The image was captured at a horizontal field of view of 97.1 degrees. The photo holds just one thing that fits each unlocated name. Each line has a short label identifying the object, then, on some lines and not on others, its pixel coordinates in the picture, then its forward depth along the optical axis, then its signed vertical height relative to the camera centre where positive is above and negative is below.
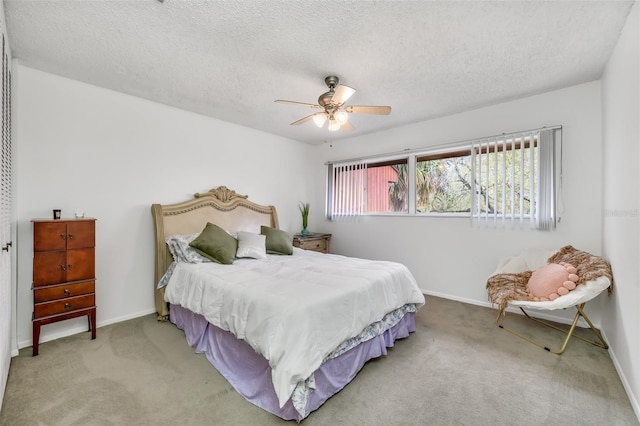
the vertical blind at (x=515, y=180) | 3.04 +0.41
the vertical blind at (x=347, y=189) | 4.72 +0.42
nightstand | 4.43 -0.46
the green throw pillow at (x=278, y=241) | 3.61 -0.36
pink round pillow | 2.40 -0.58
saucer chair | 2.27 -0.62
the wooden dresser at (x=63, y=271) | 2.36 -0.53
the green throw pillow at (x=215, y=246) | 3.01 -0.37
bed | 1.68 -0.73
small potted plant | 4.87 -0.03
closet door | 1.80 -0.09
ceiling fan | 2.43 +0.95
